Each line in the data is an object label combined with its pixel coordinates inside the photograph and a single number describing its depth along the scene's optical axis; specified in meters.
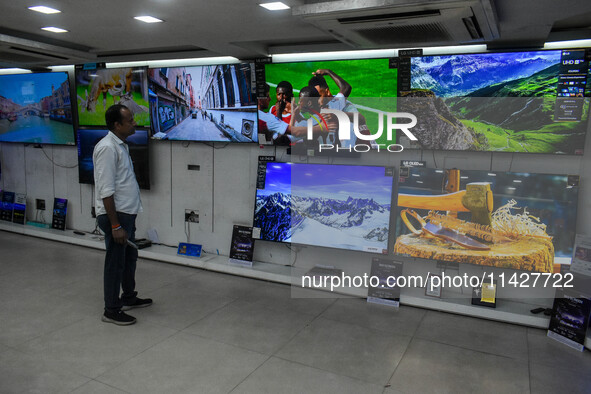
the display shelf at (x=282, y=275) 3.85
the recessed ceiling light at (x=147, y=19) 3.49
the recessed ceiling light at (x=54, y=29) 4.05
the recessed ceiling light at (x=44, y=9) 3.33
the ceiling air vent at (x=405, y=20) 2.63
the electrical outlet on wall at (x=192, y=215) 5.57
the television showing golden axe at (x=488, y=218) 3.72
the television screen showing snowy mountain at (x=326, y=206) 4.36
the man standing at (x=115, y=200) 3.41
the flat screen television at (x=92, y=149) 5.60
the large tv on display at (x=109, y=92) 5.54
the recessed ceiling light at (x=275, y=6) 3.02
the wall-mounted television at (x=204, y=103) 4.93
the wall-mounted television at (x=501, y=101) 3.64
